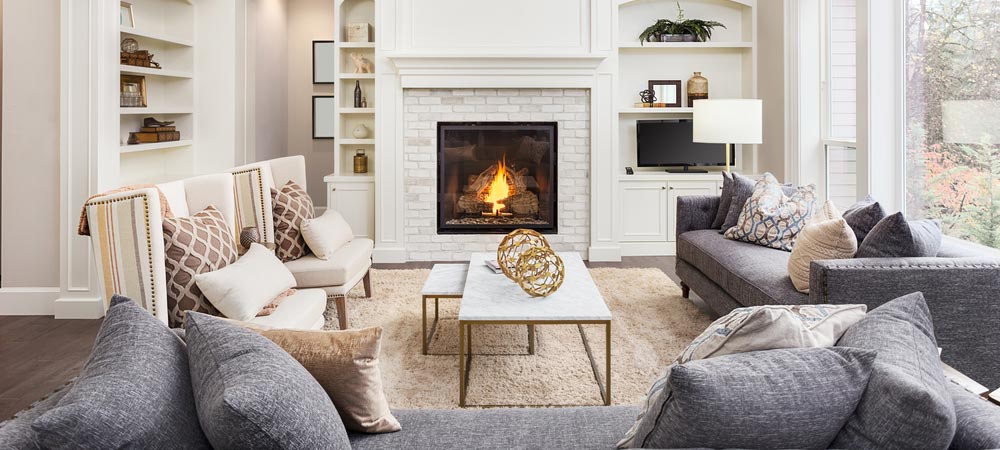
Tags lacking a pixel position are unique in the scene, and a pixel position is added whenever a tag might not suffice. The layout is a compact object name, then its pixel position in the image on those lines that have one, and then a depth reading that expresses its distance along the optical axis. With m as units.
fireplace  6.71
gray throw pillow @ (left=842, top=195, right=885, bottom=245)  3.38
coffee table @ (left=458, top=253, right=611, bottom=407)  3.07
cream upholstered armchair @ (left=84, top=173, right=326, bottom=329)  2.85
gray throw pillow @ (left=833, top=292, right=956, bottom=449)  1.25
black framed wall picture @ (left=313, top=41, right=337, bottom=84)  8.16
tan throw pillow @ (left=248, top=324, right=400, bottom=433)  1.66
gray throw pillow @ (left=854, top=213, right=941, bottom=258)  3.04
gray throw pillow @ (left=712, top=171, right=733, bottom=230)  5.05
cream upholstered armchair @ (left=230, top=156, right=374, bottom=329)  4.16
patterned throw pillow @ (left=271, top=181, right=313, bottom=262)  4.33
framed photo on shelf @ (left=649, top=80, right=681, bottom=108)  7.12
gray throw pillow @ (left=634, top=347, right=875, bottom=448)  1.29
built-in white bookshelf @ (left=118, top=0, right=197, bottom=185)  5.86
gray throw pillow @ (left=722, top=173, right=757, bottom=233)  4.88
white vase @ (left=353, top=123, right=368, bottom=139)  7.12
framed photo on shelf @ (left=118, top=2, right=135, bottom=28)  5.45
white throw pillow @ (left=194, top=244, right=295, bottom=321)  2.88
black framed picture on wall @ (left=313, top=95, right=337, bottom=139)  8.17
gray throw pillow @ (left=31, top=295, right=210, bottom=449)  1.17
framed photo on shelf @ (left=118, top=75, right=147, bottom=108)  5.23
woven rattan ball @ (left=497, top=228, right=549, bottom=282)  3.66
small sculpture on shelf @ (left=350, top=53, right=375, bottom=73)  7.03
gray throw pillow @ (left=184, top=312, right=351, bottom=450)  1.24
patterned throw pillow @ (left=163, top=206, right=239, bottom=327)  2.92
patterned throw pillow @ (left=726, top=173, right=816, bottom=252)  4.48
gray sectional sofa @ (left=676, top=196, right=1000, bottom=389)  2.90
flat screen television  7.07
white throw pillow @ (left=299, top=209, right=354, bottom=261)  4.32
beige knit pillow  3.23
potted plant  6.95
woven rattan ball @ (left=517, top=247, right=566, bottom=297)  3.39
